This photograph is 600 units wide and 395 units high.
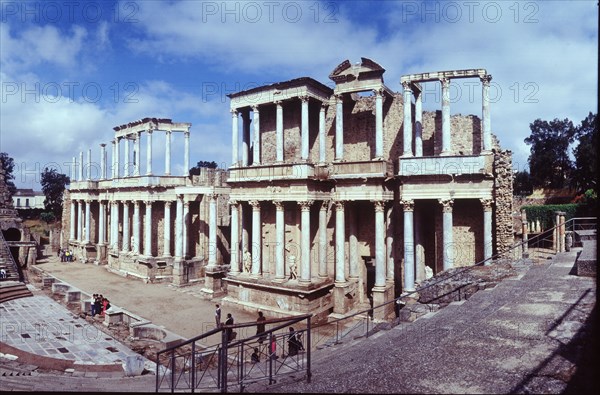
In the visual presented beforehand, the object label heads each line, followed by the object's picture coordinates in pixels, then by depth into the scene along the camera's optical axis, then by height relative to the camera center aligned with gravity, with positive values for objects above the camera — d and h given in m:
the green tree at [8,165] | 72.69 +7.16
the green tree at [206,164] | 87.47 +8.78
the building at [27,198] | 108.76 +2.06
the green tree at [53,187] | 71.00 +3.24
